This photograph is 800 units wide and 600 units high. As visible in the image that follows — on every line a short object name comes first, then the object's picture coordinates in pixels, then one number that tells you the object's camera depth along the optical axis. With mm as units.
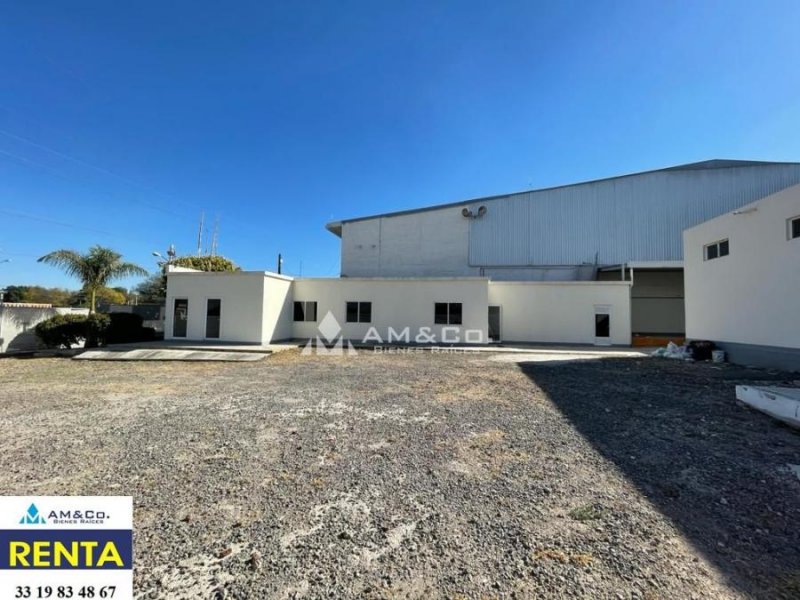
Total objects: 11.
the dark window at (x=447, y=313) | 17297
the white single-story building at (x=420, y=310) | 16141
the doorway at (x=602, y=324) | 17953
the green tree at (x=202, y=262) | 30122
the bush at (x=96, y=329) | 14352
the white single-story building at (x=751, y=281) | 9281
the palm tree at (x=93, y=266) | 15539
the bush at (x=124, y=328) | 15039
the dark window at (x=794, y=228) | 9125
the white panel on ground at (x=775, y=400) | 4988
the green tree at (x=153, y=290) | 32553
